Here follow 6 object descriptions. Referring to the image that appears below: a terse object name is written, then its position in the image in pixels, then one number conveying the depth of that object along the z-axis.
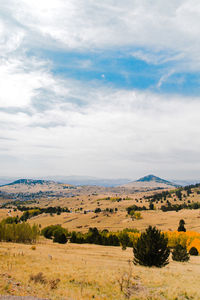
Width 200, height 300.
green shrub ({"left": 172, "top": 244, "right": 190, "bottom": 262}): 49.72
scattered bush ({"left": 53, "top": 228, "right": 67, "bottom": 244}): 89.88
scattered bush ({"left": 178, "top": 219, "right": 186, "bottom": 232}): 108.31
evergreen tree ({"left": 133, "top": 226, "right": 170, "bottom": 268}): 31.59
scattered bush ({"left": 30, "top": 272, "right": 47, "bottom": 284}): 19.56
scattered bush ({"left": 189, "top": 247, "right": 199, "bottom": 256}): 72.03
